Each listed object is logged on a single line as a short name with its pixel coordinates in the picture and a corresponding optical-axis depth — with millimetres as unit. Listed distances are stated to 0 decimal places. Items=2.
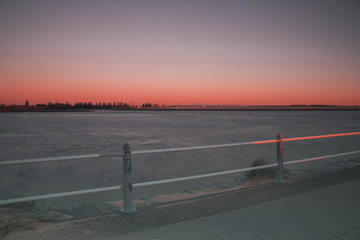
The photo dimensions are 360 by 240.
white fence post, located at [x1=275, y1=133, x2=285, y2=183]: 6265
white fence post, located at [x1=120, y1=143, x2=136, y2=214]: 4598
